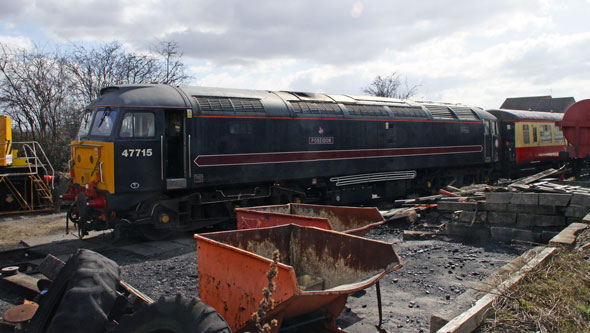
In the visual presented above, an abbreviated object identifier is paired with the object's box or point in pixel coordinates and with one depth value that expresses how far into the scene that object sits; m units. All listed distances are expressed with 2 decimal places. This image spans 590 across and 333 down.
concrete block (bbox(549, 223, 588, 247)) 6.20
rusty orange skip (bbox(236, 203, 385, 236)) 6.30
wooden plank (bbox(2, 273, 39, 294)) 6.06
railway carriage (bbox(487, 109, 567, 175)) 19.05
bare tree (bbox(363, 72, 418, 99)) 39.28
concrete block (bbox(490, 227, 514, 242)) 8.27
